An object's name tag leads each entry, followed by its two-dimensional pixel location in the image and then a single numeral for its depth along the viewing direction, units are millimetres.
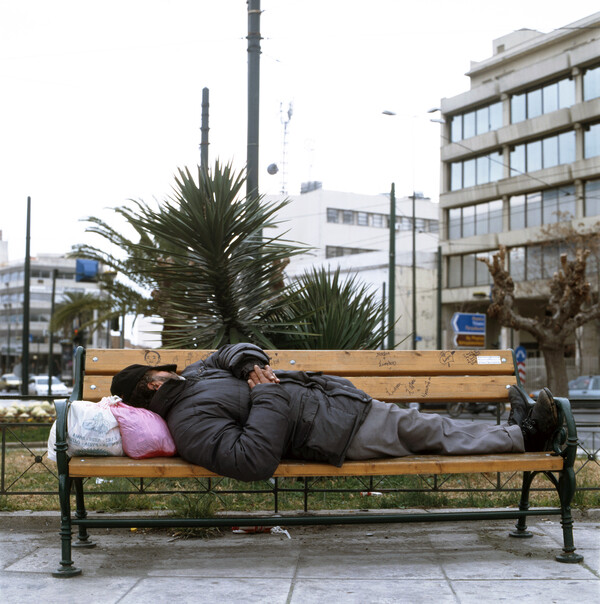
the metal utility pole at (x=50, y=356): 25966
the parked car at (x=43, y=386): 41088
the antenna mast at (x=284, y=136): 60594
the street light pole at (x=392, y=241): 26547
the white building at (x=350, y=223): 68938
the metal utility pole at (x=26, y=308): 24672
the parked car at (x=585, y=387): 26297
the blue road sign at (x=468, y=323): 24228
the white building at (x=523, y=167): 38906
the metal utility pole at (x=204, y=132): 13125
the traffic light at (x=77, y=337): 31522
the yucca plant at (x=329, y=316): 6551
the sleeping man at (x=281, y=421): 3773
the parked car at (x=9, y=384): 53812
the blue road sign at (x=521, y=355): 27852
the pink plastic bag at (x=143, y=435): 3990
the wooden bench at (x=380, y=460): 3865
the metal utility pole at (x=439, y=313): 34219
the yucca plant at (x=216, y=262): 6480
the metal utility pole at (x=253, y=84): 7852
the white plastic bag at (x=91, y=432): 3980
